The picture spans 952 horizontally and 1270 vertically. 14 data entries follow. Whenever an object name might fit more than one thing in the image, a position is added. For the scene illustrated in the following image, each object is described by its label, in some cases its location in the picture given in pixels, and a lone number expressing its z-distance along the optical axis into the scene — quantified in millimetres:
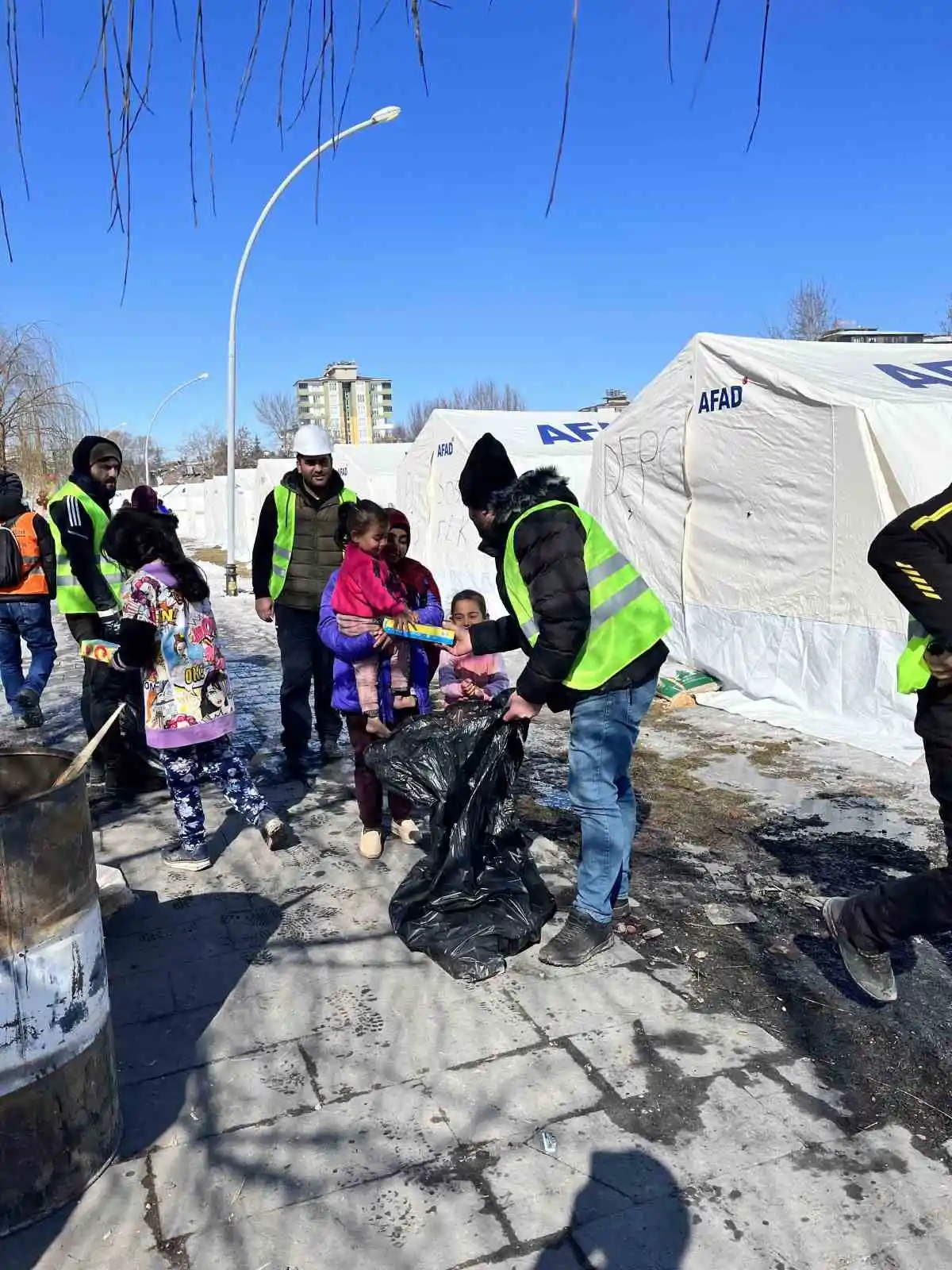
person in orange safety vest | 6992
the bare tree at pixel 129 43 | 1305
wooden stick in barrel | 2162
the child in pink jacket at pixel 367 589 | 4016
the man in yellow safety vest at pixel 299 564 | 5609
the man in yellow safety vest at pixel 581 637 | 3053
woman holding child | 4047
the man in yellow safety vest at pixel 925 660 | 2650
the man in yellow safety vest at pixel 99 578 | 5395
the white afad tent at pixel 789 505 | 6535
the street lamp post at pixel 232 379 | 14178
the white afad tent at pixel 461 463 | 12336
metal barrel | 2004
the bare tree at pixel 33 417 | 18875
